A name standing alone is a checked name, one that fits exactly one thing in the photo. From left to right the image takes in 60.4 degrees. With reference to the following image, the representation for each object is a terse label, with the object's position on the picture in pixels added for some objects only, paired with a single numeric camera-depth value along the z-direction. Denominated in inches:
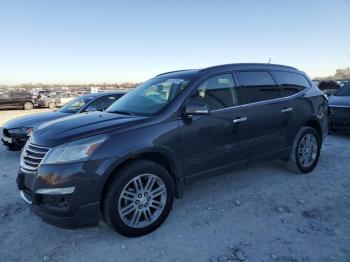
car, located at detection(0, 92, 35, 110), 874.1
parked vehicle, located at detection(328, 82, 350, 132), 309.3
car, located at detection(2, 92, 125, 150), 274.1
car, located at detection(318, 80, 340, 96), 689.5
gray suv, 117.1
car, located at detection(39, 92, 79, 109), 939.3
